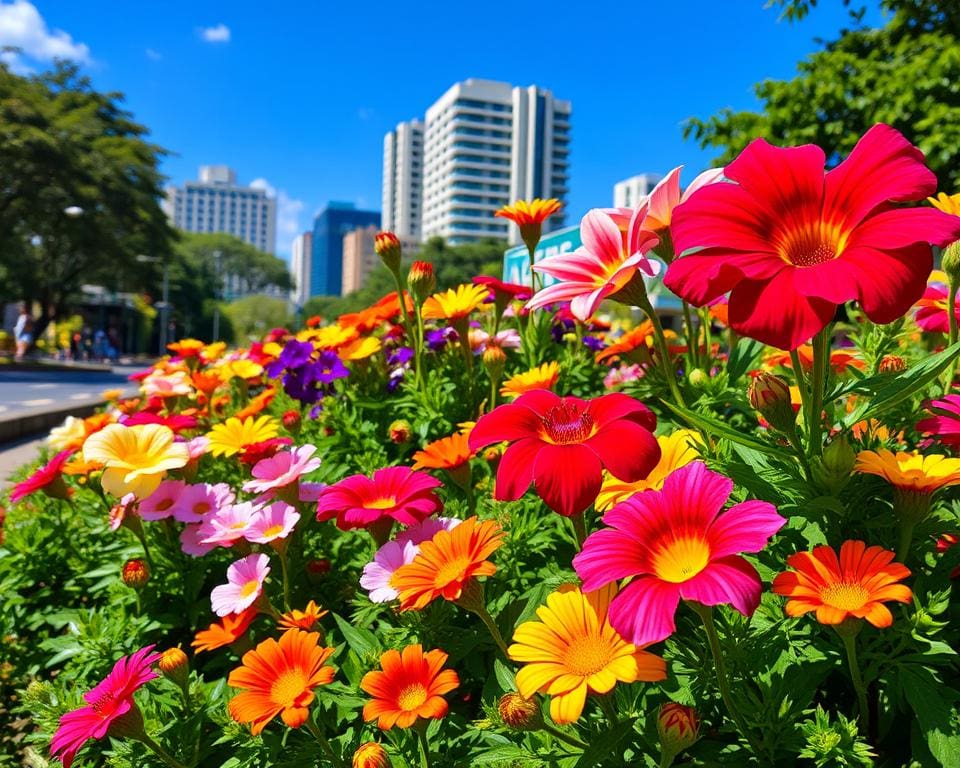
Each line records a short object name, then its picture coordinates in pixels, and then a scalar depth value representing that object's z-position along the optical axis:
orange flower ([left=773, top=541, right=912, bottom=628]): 0.29
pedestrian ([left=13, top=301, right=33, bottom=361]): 18.43
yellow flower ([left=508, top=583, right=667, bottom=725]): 0.28
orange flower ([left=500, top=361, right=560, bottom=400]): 0.54
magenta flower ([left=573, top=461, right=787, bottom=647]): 0.26
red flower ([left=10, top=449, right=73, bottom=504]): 0.64
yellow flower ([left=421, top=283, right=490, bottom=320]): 0.65
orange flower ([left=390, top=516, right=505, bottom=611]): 0.35
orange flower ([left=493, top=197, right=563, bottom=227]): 0.64
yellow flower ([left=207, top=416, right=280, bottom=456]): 0.59
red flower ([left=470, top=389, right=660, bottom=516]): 0.31
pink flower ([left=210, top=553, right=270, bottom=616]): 0.45
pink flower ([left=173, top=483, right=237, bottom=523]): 0.54
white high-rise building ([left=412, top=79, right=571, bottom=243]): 77.48
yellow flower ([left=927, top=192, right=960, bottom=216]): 0.41
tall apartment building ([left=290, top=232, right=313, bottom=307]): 156.18
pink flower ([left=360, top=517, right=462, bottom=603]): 0.41
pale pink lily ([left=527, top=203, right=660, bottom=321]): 0.36
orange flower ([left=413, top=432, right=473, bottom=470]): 0.48
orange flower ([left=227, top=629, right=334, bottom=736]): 0.36
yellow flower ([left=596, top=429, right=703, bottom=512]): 0.37
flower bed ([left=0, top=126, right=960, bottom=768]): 0.29
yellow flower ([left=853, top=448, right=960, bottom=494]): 0.32
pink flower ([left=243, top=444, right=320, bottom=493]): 0.49
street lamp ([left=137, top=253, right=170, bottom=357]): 29.35
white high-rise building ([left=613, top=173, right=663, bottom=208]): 93.96
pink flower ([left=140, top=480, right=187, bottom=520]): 0.54
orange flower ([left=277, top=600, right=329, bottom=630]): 0.43
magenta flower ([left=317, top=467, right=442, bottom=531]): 0.42
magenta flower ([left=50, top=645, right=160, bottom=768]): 0.37
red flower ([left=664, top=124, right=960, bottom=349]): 0.26
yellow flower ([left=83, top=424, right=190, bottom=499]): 0.53
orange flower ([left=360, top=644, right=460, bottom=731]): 0.34
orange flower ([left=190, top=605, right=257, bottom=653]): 0.43
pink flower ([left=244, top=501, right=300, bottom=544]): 0.47
